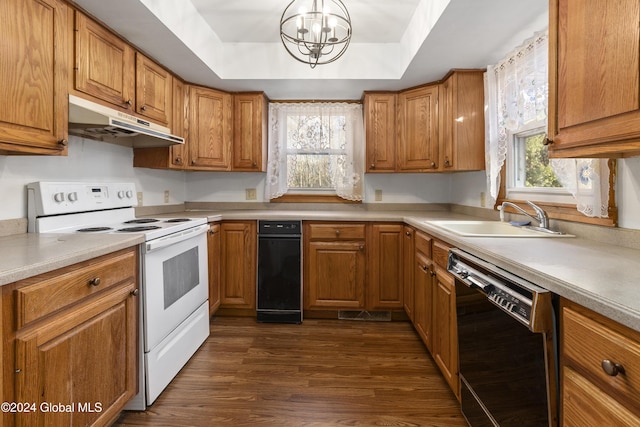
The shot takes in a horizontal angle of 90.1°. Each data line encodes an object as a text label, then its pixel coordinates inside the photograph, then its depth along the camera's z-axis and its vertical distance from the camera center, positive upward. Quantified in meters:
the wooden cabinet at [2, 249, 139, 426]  0.98 -0.46
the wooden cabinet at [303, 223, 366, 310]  2.70 -0.42
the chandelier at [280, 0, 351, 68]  1.63 +1.41
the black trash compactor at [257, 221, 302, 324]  2.70 -0.44
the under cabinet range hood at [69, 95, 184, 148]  1.62 +0.53
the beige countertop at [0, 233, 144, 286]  0.98 -0.13
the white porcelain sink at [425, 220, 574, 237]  1.79 -0.08
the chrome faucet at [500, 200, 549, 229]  1.73 +0.00
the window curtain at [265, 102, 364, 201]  3.20 +0.74
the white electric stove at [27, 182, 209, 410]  1.64 -0.25
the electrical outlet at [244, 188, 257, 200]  3.35 +0.24
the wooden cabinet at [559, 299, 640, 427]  0.66 -0.36
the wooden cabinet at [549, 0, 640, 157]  0.94 +0.46
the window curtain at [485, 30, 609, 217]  1.45 +0.63
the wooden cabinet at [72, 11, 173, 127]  1.70 +0.89
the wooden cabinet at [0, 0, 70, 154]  1.27 +0.60
